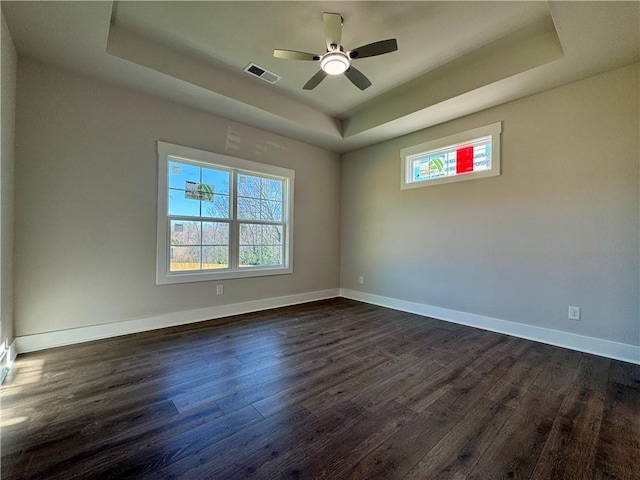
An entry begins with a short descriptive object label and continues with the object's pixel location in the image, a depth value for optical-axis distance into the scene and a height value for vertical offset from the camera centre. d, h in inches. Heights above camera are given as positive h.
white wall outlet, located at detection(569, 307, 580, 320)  113.7 -29.0
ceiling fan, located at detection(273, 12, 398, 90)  88.6 +64.0
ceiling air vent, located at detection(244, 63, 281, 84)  124.6 +77.4
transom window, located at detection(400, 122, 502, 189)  138.3 +46.5
